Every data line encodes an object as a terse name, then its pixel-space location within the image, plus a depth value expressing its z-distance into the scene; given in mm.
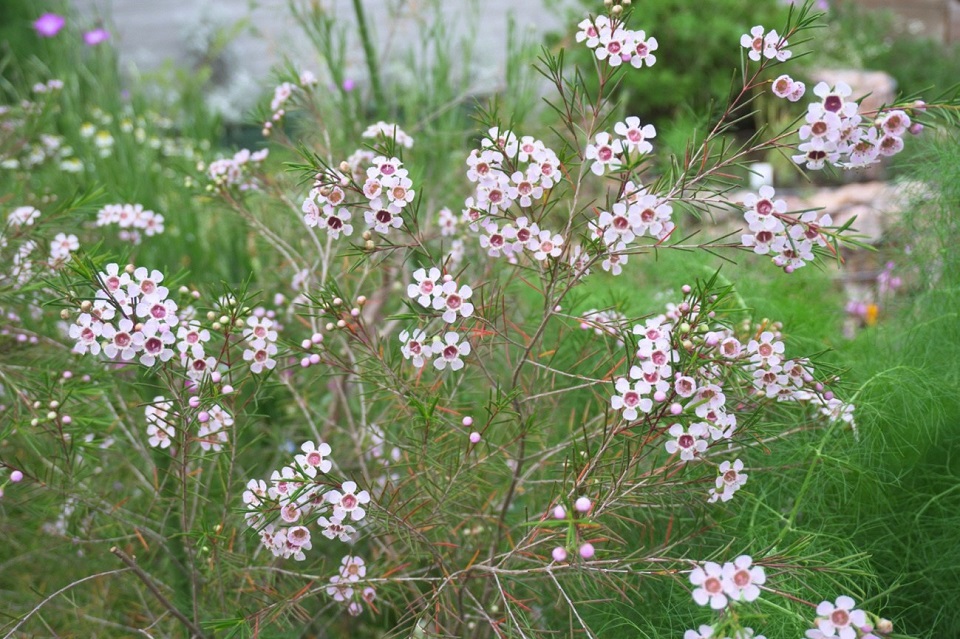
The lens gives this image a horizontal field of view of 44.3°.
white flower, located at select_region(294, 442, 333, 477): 483
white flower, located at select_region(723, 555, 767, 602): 417
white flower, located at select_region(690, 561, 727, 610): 416
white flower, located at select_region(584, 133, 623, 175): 481
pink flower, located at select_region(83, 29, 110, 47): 1297
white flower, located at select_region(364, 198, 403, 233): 486
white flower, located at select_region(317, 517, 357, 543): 488
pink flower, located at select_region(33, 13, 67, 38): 1375
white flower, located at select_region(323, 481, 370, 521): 476
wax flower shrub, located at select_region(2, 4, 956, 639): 470
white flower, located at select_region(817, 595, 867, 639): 416
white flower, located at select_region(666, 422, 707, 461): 466
